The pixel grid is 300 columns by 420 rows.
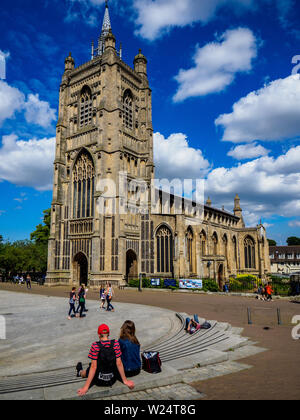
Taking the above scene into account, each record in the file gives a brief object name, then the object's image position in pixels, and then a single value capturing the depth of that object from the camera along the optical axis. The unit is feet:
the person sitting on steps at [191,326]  34.96
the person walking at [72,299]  44.75
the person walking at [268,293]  70.54
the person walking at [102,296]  55.01
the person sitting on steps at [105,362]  17.74
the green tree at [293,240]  378.32
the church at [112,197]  113.29
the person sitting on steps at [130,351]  19.86
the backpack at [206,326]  36.72
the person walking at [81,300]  45.95
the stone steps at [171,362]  17.53
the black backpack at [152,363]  20.56
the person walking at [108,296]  52.34
